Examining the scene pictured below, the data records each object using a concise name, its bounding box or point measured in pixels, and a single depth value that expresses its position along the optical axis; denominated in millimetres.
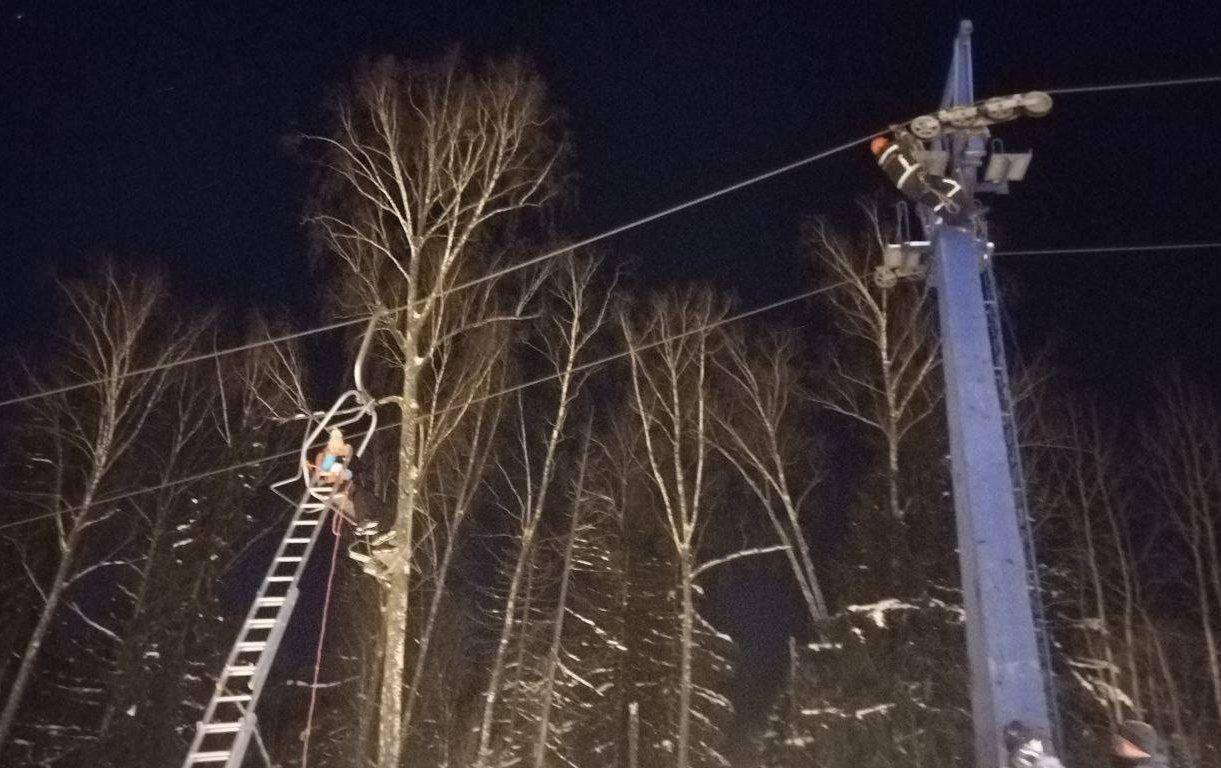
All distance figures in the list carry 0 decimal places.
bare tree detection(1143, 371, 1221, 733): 18641
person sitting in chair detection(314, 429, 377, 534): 7832
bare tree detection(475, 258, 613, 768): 15570
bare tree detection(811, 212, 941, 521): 15133
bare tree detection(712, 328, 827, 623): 16406
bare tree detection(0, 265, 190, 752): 16469
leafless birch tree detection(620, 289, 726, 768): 16953
